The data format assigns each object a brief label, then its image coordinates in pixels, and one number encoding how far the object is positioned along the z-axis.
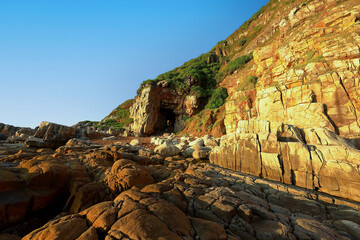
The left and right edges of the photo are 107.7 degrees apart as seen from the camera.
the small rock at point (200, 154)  12.47
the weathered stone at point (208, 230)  3.03
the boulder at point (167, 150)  13.39
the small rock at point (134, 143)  19.10
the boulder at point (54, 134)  17.45
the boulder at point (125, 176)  5.45
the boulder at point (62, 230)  2.66
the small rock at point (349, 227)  4.27
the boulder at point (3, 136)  22.26
